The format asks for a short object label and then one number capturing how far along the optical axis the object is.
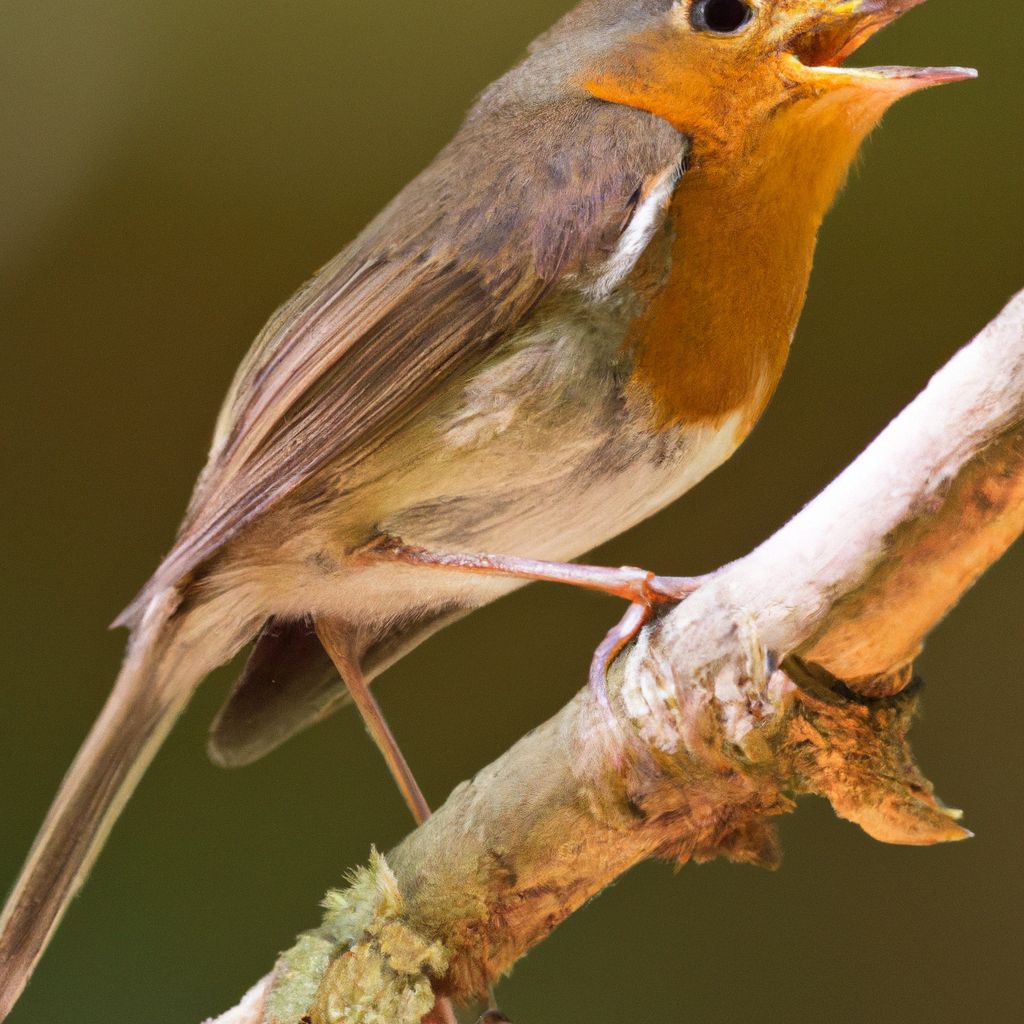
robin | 2.32
